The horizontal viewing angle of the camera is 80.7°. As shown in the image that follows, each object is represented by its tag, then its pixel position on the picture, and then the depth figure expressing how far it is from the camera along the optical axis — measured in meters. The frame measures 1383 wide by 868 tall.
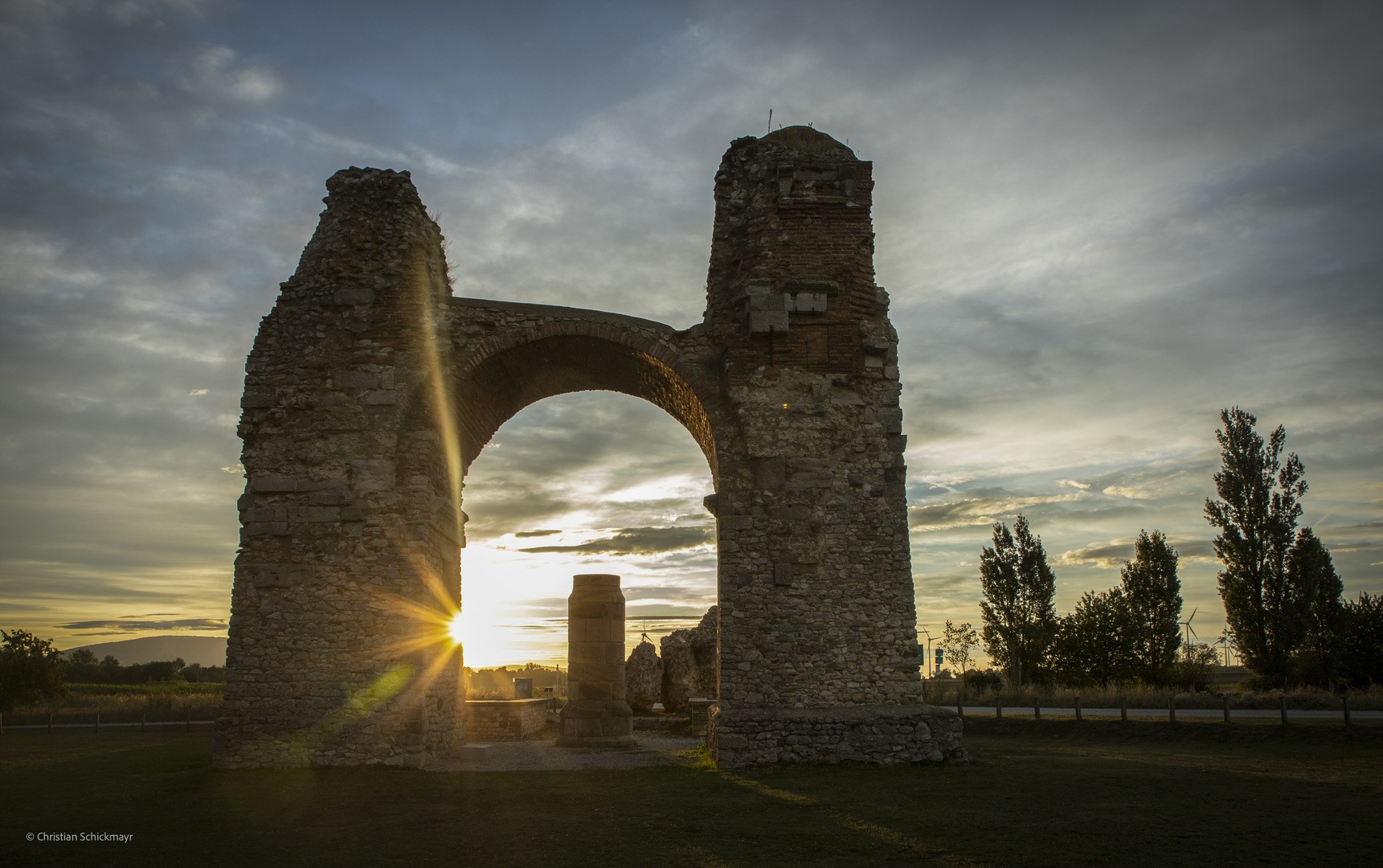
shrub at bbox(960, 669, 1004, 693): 27.64
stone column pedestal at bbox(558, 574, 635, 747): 15.75
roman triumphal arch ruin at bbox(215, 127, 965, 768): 11.50
